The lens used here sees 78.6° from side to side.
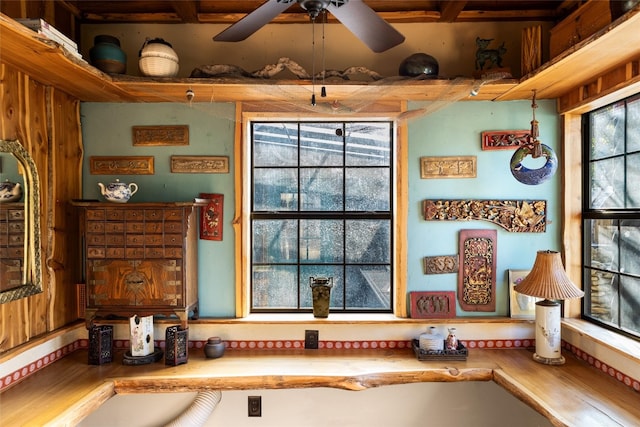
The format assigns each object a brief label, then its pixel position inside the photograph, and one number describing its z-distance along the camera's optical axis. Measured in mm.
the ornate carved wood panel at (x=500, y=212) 2771
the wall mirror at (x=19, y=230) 2143
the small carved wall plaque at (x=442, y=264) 2799
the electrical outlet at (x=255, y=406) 2740
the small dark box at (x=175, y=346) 2480
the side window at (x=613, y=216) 2275
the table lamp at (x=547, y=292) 2387
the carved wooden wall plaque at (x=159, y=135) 2799
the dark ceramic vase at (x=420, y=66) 2493
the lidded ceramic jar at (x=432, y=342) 2578
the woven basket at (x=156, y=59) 2439
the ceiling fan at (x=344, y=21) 1494
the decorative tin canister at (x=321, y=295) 2773
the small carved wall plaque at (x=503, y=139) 2771
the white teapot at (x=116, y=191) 2516
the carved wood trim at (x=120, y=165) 2795
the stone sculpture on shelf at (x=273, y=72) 2510
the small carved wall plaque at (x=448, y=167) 2789
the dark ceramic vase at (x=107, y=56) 2453
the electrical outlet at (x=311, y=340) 2762
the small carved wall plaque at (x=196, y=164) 2803
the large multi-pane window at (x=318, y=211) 2967
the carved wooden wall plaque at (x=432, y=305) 2791
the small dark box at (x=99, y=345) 2500
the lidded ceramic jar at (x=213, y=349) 2582
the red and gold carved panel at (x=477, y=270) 2789
